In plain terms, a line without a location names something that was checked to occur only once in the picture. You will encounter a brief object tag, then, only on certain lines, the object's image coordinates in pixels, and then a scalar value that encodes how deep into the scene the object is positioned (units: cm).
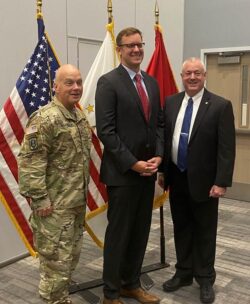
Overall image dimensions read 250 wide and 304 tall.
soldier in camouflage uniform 195
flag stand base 248
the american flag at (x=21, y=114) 245
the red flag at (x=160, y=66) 291
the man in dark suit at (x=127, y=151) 214
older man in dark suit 227
